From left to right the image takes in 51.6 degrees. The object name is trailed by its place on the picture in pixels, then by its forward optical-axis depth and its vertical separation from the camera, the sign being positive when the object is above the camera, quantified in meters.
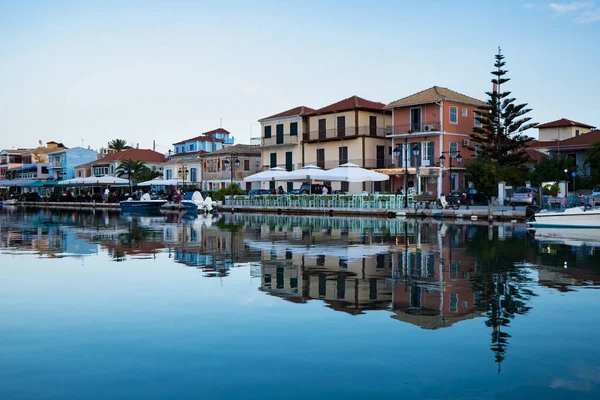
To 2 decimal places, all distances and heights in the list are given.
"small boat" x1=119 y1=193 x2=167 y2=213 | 50.12 -0.69
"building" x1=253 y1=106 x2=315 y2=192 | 57.56 +5.63
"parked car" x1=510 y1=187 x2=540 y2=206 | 37.88 -0.09
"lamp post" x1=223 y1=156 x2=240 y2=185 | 64.53 +3.53
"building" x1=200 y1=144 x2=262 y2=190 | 64.94 +3.41
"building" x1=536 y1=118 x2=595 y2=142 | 61.78 +6.59
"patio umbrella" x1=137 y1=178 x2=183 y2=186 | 62.03 +1.53
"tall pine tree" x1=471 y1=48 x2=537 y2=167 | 46.38 +4.98
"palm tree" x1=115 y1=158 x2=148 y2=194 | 76.44 +3.73
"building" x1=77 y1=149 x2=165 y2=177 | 83.74 +5.08
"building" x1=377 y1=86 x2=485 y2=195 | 48.16 +4.86
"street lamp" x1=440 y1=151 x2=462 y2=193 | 45.97 +3.13
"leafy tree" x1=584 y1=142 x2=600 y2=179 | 39.61 +2.35
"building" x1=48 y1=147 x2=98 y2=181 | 96.94 +5.99
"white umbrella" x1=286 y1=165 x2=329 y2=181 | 39.94 +1.42
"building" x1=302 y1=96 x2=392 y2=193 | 52.00 +5.14
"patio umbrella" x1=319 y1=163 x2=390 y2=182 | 37.72 +1.28
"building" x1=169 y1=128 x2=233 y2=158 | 76.44 +6.68
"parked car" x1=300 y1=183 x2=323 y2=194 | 47.44 +0.54
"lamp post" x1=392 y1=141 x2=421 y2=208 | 36.06 +0.14
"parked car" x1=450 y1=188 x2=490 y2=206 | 41.44 -0.08
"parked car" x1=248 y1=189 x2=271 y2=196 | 50.37 +0.37
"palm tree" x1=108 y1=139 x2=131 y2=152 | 100.31 +8.57
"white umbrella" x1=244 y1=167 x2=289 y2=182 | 42.84 +1.45
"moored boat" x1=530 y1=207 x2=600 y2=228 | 23.72 -0.92
